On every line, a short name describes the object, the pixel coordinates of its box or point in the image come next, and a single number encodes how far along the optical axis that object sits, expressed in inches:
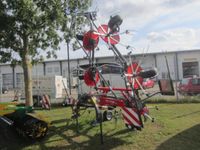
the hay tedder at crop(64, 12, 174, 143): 185.3
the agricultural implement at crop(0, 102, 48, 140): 197.8
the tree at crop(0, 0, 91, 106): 309.1
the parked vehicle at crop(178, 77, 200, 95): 563.9
